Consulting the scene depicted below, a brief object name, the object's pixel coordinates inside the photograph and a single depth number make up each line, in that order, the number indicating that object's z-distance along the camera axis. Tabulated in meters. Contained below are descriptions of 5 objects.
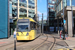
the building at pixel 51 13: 43.38
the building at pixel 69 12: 14.97
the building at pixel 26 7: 32.23
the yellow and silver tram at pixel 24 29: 8.27
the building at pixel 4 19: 11.11
